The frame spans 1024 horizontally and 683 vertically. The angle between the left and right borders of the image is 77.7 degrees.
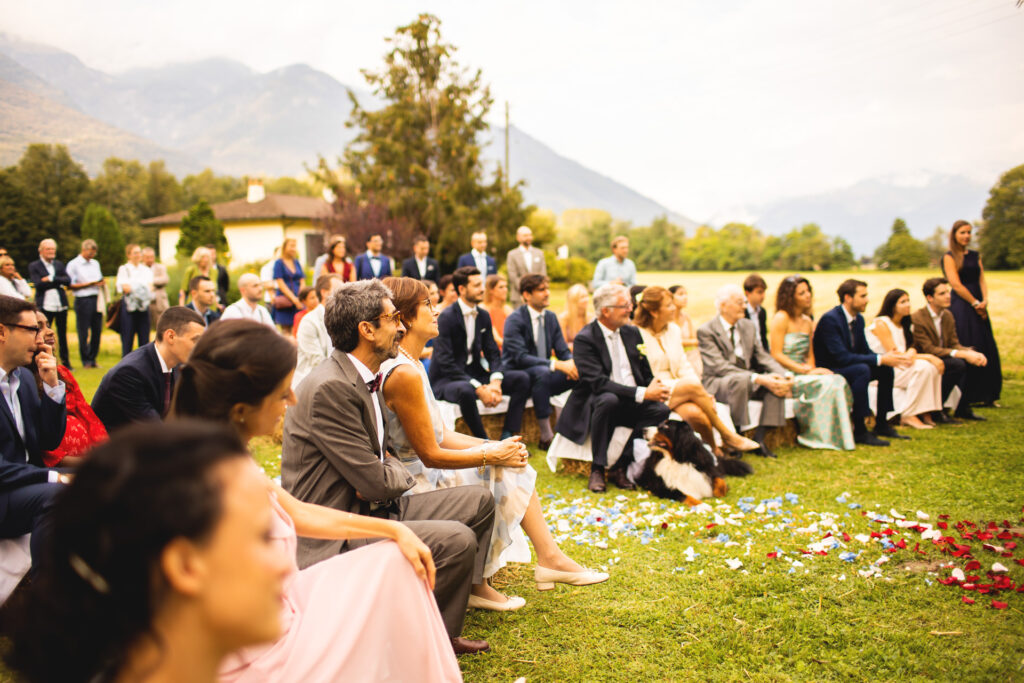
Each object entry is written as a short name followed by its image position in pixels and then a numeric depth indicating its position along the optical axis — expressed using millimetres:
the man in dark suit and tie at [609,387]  5797
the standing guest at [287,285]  9414
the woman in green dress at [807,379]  6969
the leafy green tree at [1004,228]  9789
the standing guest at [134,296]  10820
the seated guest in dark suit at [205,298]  7218
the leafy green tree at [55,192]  26609
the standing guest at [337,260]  9445
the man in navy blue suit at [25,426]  3102
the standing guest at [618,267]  10812
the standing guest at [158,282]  11641
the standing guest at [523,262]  11477
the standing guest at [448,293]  8516
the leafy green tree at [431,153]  29016
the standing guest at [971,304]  8445
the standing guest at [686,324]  8133
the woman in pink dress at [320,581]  1935
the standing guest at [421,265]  10609
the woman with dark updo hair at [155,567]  982
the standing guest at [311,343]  6887
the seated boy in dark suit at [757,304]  7605
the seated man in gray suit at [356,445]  2740
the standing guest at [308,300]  7922
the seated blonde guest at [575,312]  8961
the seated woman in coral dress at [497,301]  7949
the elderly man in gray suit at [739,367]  6770
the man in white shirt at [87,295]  10977
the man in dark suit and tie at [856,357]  7203
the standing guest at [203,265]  9116
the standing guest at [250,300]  7473
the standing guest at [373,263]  10305
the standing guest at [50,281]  10602
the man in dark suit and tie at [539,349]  7195
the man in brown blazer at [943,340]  8000
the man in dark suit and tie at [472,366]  6664
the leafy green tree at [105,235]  31562
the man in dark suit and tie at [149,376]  3822
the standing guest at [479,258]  10625
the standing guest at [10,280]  8641
